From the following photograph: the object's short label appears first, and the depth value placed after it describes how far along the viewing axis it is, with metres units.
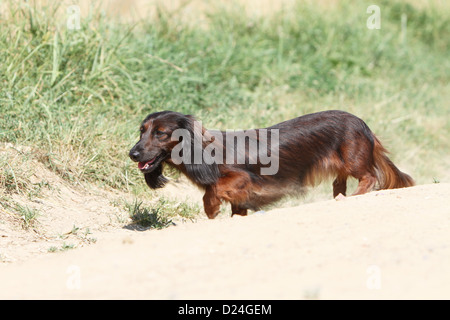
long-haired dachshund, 10.62
